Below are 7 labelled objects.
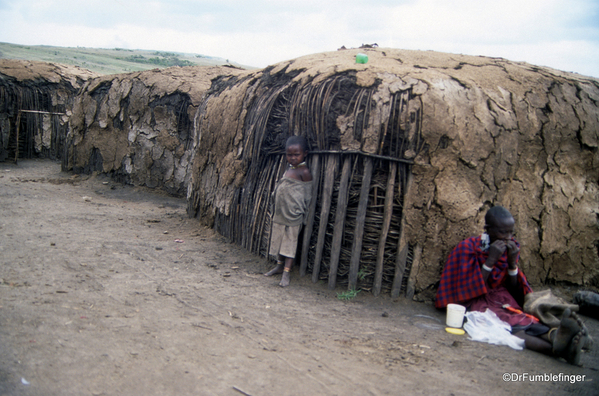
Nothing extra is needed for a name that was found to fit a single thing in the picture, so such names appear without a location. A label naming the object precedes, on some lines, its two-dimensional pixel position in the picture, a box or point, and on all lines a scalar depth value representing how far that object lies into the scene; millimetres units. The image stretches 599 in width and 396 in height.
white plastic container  3459
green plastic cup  4520
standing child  4293
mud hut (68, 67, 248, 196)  8797
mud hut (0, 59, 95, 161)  11945
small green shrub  3994
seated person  3367
